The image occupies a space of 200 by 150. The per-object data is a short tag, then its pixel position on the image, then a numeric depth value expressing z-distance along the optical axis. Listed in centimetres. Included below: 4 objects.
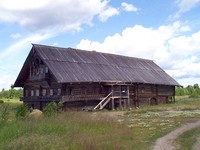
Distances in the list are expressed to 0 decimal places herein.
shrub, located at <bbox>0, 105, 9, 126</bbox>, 983
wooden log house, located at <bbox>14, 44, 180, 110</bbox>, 2237
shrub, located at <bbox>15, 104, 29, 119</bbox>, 1137
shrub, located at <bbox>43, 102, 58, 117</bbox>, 1186
